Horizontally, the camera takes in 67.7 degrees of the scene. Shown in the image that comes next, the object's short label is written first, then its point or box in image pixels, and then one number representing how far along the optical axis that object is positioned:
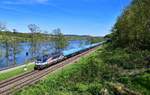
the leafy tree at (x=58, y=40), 40.84
